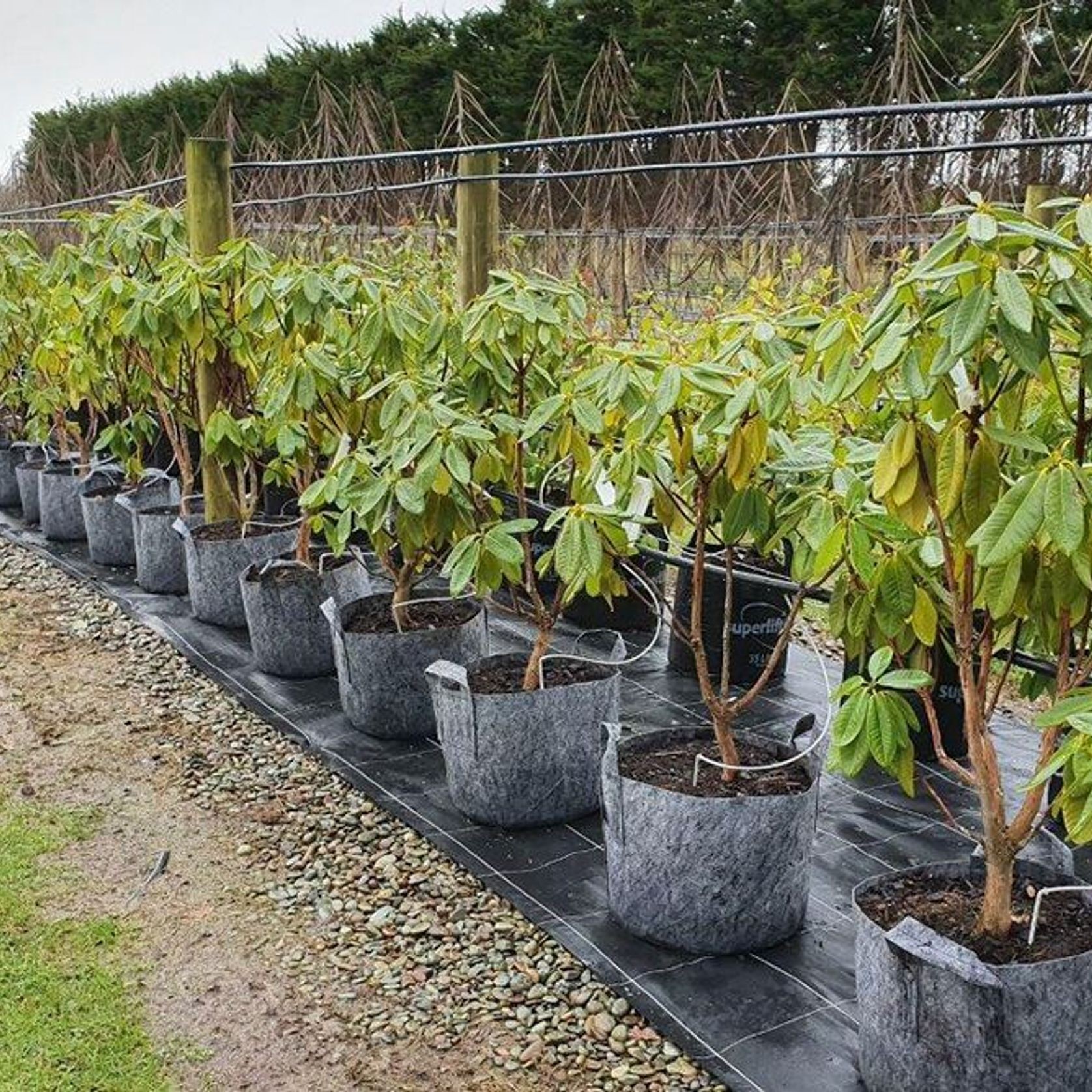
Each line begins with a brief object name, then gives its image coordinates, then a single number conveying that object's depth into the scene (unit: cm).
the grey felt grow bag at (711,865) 225
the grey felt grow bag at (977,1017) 168
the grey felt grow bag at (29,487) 595
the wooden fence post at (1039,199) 350
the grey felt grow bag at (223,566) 426
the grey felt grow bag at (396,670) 327
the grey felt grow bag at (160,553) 471
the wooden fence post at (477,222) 354
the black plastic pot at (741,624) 373
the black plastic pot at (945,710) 322
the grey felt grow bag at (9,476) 639
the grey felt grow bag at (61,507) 557
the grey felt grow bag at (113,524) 512
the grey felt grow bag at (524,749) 276
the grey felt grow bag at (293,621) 379
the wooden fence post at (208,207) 441
